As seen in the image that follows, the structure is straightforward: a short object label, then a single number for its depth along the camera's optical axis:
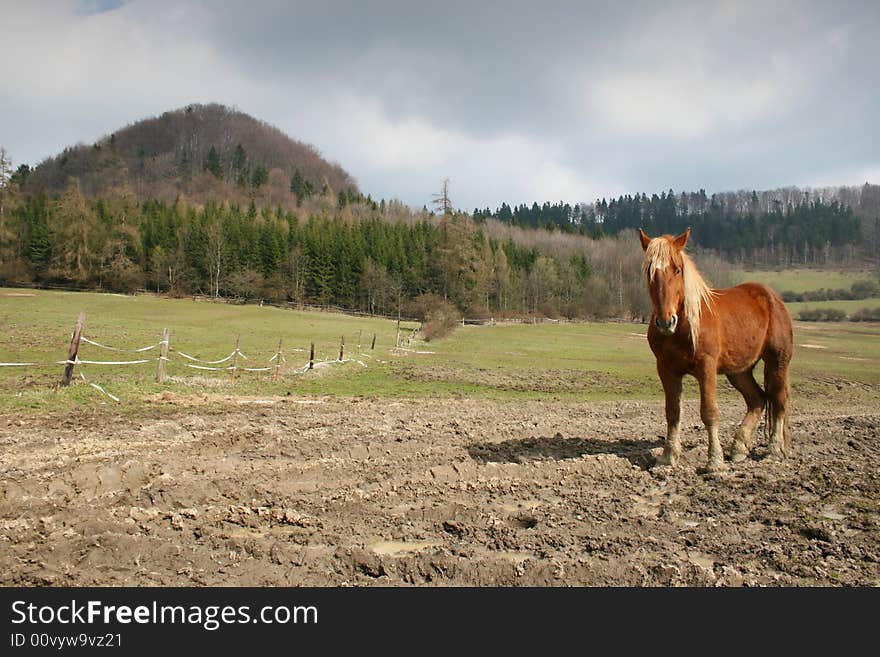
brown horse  6.80
